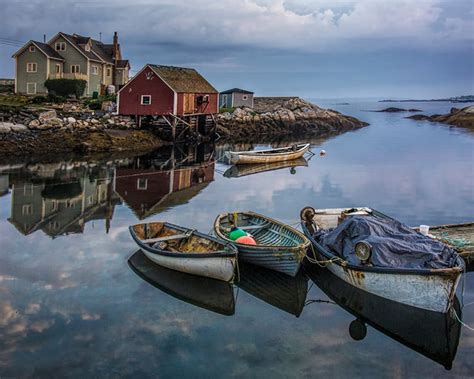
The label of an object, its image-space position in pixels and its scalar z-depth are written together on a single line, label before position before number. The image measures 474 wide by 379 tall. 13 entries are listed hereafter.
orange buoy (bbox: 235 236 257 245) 14.75
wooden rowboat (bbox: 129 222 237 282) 13.24
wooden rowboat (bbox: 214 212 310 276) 13.66
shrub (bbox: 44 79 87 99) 52.56
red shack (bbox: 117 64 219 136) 45.72
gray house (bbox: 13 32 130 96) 52.56
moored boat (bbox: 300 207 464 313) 11.78
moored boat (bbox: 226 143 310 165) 36.53
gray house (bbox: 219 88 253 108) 72.62
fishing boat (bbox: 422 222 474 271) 14.95
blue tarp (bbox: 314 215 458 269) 12.60
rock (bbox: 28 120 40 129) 38.56
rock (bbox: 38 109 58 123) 39.52
